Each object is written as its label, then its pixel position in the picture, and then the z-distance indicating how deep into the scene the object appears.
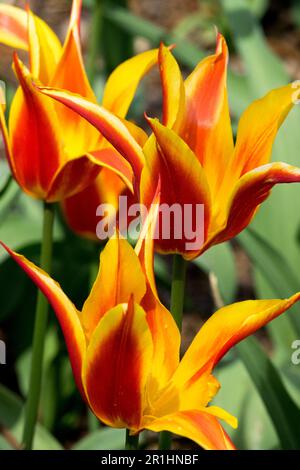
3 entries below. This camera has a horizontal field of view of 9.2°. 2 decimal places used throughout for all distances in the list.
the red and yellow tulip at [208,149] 0.60
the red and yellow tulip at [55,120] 0.67
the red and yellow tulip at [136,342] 0.59
